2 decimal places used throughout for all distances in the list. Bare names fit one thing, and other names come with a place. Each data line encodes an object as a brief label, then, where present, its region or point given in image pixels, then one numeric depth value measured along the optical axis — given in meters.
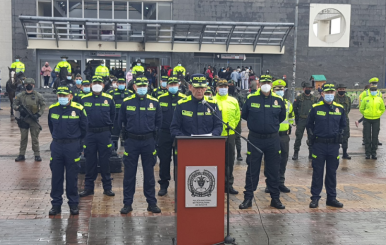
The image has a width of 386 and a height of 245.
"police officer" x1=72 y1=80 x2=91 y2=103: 11.06
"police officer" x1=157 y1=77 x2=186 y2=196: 9.73
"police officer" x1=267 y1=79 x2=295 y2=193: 10.00
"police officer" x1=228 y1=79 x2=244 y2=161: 13.45
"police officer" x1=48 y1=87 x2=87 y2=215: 8.14
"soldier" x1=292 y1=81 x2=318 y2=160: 13.14
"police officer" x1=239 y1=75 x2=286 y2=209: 8.53
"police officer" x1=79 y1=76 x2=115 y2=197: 9.32
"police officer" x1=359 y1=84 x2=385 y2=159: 13.97
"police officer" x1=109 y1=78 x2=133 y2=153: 12.61
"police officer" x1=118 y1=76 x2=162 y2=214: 8.31
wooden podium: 5.96
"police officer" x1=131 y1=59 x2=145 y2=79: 28.24
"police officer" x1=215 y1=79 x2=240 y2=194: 9.70
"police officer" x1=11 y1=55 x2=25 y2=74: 27.54
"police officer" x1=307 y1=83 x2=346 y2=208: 8.86
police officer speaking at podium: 7.97
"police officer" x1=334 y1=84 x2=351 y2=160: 13.12
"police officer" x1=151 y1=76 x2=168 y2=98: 12.08
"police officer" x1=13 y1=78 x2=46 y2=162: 12.57
